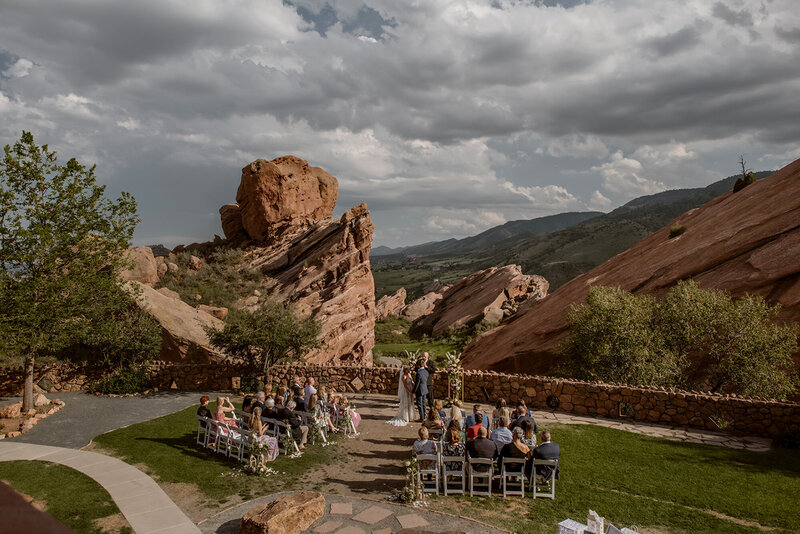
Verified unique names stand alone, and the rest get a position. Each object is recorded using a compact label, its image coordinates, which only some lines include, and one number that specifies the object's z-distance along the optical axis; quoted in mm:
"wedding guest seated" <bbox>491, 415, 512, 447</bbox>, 11938
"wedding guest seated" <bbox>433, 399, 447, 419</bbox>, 14648
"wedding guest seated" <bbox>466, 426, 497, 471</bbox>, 11008
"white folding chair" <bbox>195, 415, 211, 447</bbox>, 13984
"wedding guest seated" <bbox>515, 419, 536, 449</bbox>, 11865
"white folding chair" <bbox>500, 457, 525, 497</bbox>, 10852
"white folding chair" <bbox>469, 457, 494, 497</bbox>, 10758
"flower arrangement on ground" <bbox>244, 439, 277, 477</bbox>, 12048
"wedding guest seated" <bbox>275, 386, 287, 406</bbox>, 14641
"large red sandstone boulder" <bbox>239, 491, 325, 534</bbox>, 8778
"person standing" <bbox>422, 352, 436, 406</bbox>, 16622
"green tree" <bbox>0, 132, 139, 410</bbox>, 16641
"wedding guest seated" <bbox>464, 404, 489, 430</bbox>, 12933
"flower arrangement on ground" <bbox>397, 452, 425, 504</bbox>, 10531
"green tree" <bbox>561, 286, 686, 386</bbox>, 18094
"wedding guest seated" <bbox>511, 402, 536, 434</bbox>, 12605
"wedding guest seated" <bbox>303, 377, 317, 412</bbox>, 15469
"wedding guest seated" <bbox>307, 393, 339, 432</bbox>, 14594
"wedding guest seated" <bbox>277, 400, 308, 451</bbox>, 13797
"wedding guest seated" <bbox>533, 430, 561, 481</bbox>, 10961
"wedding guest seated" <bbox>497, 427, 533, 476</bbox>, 11055
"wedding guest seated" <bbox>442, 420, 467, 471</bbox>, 11398
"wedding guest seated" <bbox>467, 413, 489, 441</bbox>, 12078
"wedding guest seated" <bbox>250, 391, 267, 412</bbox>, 14231
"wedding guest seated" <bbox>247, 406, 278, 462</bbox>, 12620
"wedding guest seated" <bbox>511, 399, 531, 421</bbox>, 13056
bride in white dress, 16516
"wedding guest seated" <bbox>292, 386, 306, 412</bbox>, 14820
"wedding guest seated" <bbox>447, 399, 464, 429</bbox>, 13907
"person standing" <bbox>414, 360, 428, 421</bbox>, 16406
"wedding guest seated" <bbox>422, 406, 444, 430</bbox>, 13125
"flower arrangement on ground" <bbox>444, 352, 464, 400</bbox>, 18250
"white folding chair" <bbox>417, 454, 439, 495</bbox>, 10922
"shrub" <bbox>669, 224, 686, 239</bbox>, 28922
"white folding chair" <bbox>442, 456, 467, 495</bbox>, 10930
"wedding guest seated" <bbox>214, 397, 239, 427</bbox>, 13953
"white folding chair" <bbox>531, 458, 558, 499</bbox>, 10750
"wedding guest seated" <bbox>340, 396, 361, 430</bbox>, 15569
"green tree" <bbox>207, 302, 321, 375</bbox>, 21062
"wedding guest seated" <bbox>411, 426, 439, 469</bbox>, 11477
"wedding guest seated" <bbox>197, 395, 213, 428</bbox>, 14042
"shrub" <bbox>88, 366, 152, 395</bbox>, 20938
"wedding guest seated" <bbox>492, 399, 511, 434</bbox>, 13213
